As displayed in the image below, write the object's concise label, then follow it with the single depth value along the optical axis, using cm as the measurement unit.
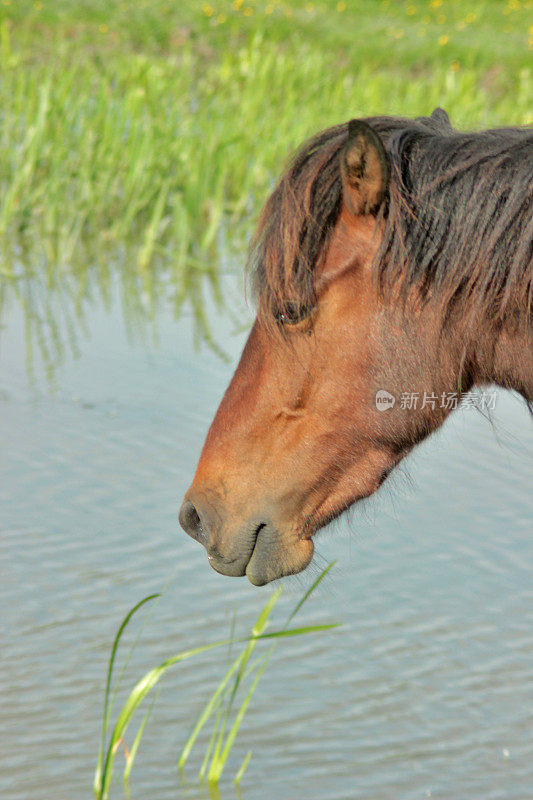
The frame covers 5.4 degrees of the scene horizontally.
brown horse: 685
